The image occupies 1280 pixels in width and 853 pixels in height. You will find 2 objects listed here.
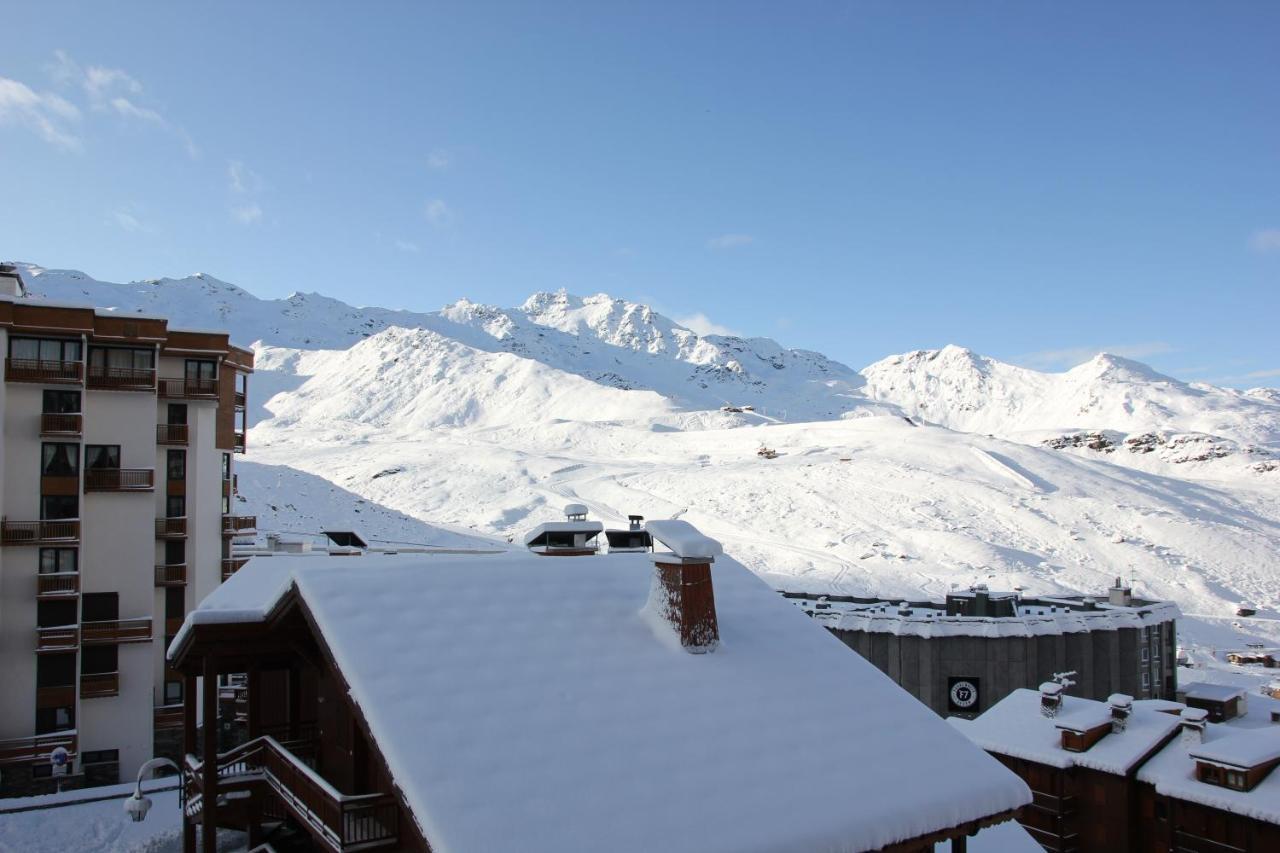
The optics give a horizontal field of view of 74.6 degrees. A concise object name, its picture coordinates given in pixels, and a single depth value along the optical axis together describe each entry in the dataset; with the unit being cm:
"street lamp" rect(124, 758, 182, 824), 1547
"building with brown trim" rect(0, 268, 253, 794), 2638
